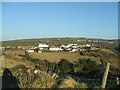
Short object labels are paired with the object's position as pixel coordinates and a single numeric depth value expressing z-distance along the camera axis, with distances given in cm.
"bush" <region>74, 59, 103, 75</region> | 988
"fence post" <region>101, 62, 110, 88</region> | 472
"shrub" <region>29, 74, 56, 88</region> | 497
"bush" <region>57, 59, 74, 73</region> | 1119
